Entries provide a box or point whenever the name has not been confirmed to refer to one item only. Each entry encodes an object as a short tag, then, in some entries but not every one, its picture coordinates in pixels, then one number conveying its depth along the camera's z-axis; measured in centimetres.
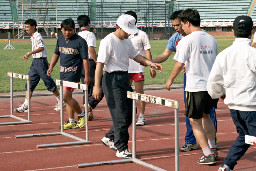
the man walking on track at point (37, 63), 1387
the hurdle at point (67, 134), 961
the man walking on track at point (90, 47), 1257
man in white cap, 840
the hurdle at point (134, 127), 688
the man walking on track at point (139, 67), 1204
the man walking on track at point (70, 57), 1130
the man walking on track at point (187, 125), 908
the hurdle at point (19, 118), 1228
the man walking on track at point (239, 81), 651
